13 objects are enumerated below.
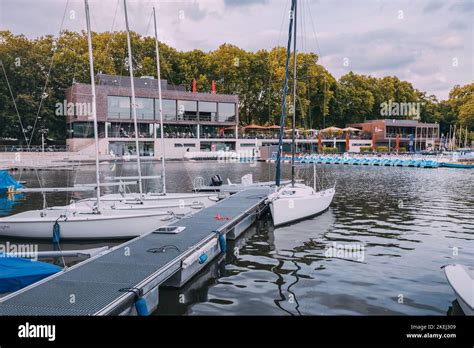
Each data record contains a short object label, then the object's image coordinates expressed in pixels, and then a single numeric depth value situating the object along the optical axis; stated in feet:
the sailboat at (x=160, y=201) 62.80
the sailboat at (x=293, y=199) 63.93
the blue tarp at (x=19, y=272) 31.22
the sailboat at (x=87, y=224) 53.47
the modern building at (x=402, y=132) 331.36
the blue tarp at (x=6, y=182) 99.71
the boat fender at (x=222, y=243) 49.06
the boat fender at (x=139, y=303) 28.81
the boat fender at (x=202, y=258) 41.12
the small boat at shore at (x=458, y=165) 195.83
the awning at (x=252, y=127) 279.77
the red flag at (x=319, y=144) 274.65
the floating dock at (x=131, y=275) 27.17
